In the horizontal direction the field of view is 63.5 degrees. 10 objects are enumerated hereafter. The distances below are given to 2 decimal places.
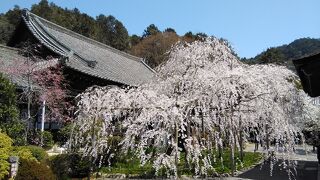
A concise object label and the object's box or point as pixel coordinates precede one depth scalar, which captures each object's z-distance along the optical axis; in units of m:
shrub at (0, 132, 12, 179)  5.88
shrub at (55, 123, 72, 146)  9.27
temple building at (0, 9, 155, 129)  10.66
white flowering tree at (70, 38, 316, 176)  4.50
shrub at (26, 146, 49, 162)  7.14
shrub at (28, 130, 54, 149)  8.92
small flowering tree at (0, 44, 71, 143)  9.07
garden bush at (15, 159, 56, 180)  5.00
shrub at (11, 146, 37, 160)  6.28
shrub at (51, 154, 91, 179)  6.77
